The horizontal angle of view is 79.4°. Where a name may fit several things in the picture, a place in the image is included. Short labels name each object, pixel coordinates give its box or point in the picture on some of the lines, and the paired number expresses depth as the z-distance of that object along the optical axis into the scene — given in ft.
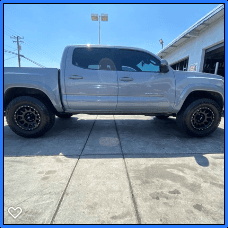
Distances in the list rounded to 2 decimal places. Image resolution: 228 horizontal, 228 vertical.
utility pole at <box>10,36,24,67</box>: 99.91
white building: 24.83
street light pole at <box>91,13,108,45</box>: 37.83
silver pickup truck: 9.54
